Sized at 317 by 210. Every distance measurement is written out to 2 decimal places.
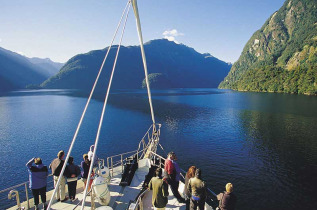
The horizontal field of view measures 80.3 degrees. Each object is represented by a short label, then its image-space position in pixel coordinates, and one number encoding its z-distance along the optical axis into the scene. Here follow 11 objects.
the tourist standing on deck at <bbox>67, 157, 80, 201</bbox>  7.92
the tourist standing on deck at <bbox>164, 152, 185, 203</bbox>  7.96
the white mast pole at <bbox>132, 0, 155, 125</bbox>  9.13
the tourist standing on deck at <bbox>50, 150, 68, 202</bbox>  7.71
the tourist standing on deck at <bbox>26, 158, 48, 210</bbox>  7.36
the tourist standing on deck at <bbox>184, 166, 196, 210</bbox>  7.16
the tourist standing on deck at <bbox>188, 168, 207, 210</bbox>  6.62
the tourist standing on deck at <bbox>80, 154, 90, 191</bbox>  8.54
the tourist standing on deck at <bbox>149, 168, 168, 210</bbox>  6.35
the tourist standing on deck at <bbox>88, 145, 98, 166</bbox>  8.91
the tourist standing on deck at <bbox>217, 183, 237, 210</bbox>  6.41
